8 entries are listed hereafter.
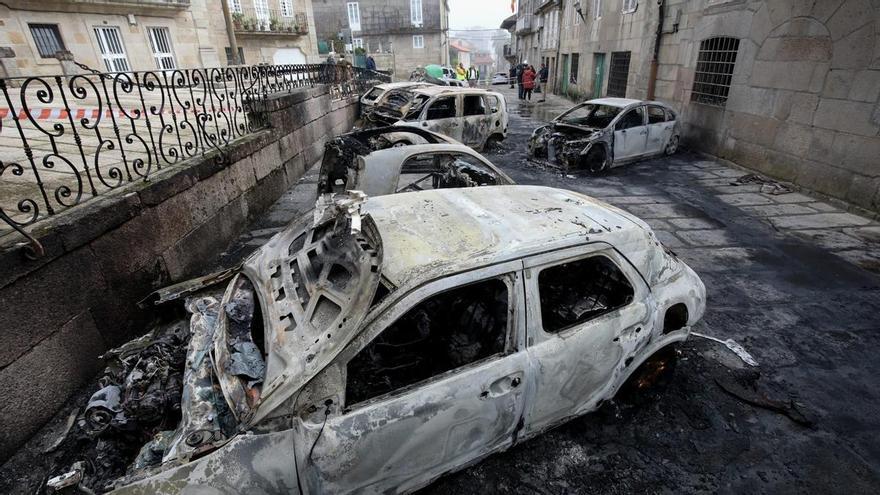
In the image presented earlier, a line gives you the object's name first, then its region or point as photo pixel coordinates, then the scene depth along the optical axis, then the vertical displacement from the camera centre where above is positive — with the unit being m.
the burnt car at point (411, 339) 1.97 -1.53
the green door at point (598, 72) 18.17 -0.05
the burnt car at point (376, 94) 12.12 -0.40
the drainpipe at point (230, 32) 17.50 +2.27
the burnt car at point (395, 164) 5.45 -1.12
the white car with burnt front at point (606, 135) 9.42 -1.46
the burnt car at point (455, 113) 10.42 -0.89
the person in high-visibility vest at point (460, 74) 30.81 +0.20
